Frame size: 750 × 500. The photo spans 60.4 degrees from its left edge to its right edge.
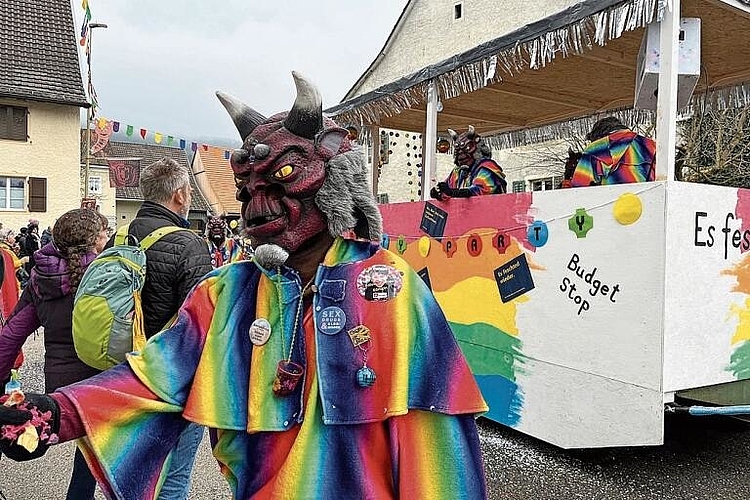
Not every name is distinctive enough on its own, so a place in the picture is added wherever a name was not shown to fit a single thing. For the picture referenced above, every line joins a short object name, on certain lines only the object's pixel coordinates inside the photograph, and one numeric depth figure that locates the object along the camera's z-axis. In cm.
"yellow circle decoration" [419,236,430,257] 533
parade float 348
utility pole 1908
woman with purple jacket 295
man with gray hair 277
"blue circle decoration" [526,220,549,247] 415
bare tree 1310
